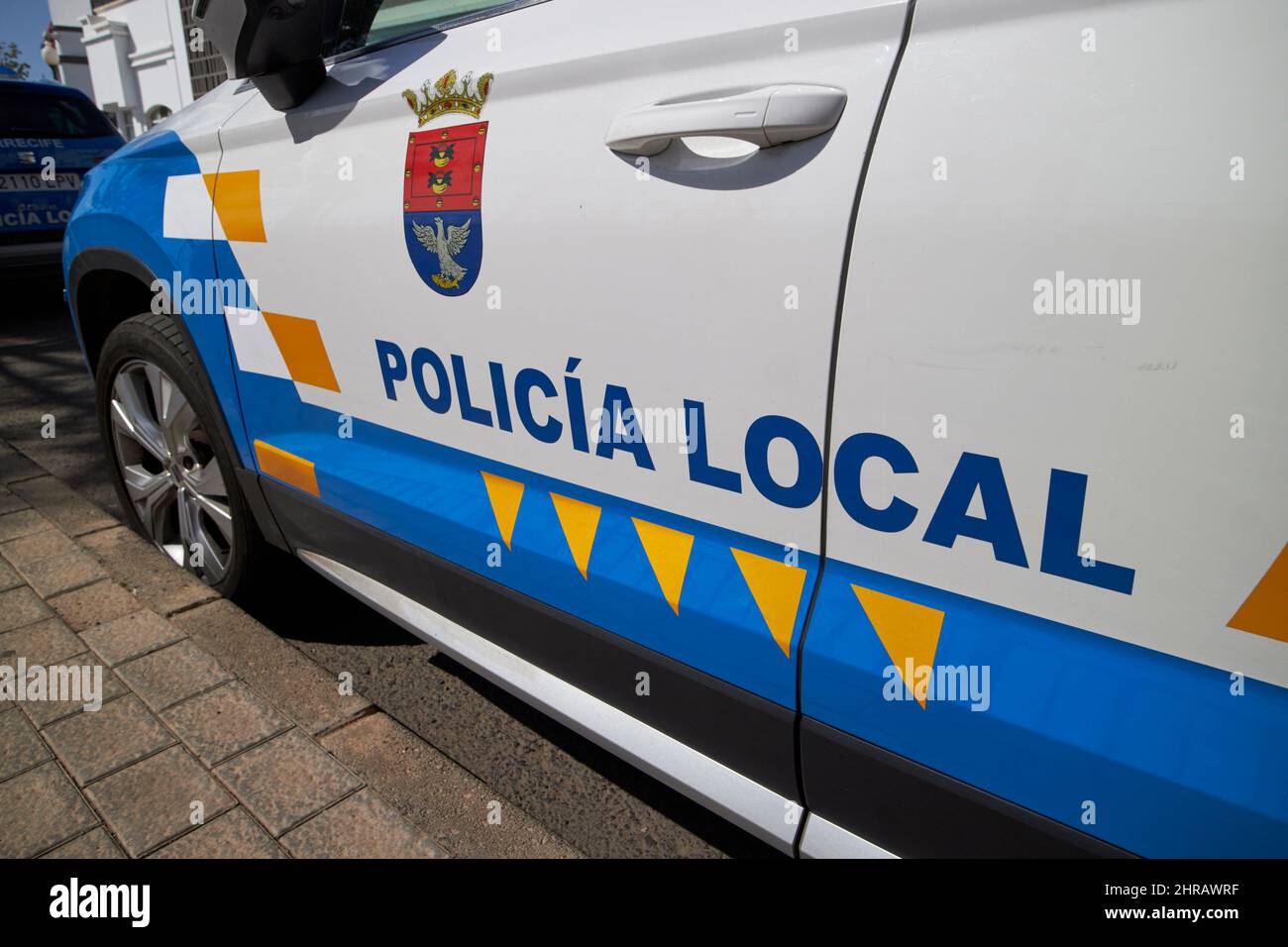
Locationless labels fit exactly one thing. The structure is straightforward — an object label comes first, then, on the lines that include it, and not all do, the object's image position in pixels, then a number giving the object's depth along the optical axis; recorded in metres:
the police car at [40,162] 6.39
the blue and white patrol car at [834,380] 0.79
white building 15.59
